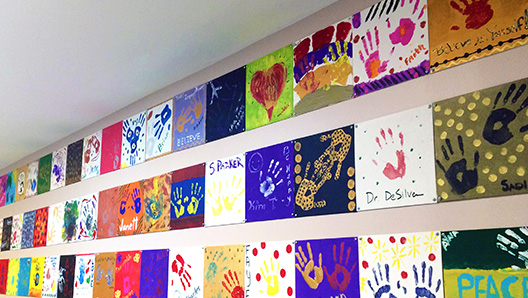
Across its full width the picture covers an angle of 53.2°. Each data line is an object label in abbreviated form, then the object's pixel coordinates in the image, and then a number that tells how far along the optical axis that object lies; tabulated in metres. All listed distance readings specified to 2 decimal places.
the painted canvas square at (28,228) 3.98
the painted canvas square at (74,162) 3.50
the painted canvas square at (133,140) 2.89
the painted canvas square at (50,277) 3.52
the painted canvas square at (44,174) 3.88
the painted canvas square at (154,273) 2.55
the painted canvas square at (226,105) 2.27
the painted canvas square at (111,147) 3.10
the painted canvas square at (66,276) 3.35
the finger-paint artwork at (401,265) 1.48
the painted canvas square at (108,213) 3.03
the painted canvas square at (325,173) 1.76
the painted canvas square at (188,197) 2.41
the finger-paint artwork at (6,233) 4.34
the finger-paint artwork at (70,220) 3.43
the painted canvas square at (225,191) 2.20
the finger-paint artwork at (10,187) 4.42
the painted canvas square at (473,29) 1.39
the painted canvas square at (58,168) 3.69
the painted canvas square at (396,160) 1.54
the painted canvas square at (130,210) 2.81
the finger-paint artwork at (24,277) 3.89
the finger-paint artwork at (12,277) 4.07
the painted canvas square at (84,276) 3.16
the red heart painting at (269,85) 2.09
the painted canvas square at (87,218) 3.23
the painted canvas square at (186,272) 2.34
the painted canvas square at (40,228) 3.80
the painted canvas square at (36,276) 3.71
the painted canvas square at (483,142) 1.35
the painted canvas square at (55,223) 3.60
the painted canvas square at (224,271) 2.12
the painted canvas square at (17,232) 4.16
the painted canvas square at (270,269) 1.91
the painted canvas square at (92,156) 3.30
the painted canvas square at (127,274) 2.75
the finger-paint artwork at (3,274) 4.25
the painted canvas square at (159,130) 2.69
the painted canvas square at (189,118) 2.48
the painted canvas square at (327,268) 1.70
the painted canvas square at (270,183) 1.98
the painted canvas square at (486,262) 1.30
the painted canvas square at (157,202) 2.62
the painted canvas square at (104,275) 2.96
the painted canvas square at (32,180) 4.07
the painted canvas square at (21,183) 4.24
